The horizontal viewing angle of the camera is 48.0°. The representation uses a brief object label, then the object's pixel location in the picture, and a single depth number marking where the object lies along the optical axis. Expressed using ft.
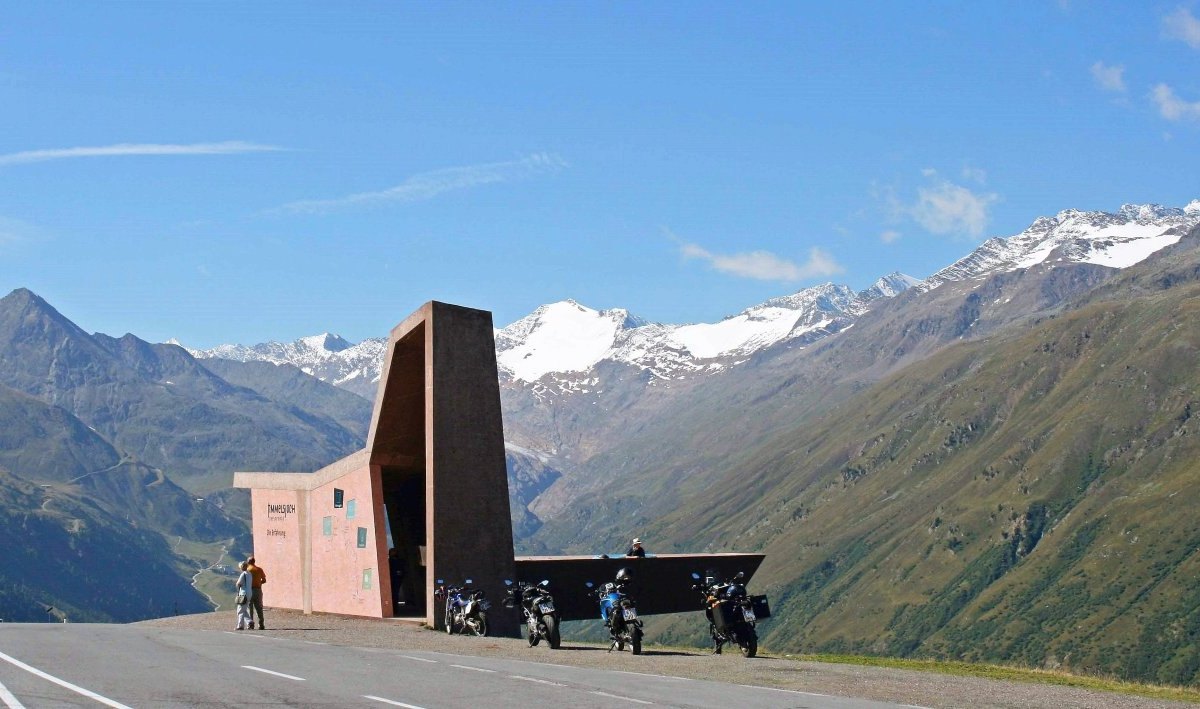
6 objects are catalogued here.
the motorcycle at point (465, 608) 119.55
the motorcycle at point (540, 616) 106.83
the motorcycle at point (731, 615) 103.60
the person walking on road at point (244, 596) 124.36
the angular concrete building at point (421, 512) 132.26
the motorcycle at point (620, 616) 101.91
